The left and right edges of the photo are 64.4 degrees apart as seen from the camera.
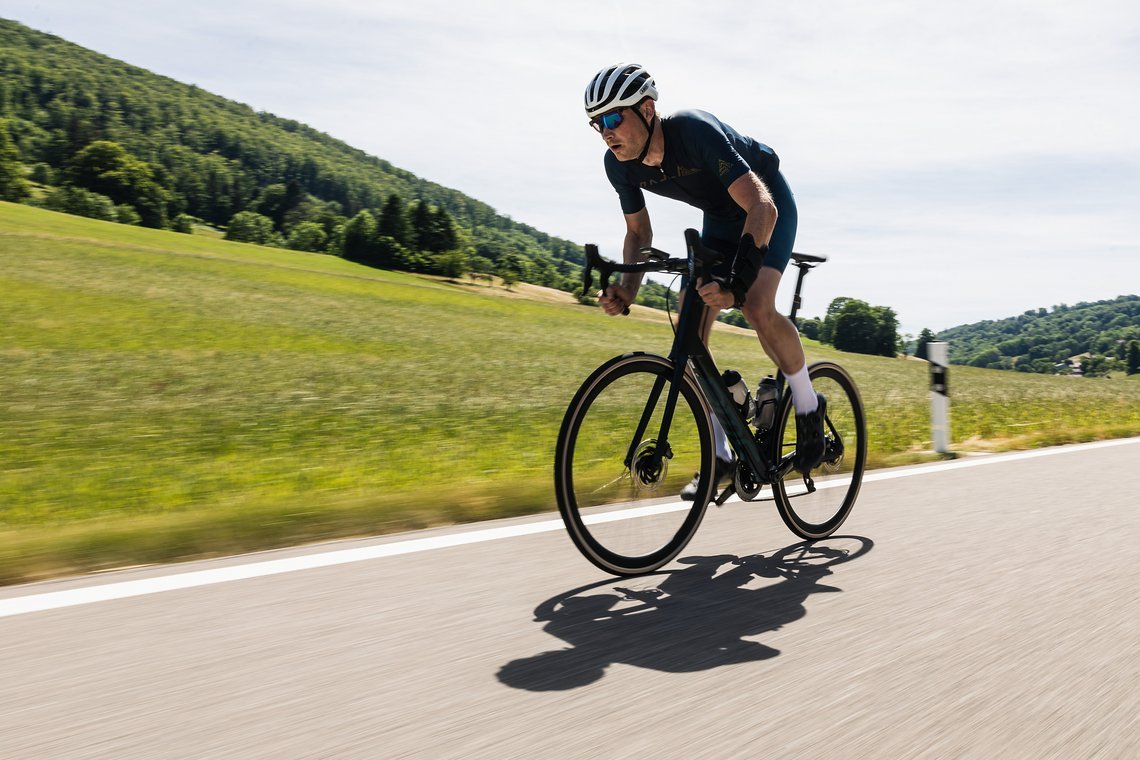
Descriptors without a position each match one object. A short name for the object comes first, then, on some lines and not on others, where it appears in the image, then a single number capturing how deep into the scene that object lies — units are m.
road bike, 3.79
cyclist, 3.83
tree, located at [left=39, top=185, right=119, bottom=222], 90.31
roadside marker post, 8.47
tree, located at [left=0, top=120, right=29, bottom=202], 89.75
